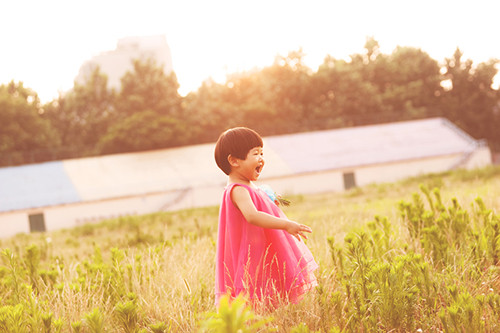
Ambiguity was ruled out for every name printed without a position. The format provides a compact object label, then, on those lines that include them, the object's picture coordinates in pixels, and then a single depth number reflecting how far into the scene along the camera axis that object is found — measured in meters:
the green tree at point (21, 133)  34.47
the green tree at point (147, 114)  33.71
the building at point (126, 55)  73.81
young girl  3.26
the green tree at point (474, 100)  42.66
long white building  26.31
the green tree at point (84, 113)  38.88
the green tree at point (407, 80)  42.69
